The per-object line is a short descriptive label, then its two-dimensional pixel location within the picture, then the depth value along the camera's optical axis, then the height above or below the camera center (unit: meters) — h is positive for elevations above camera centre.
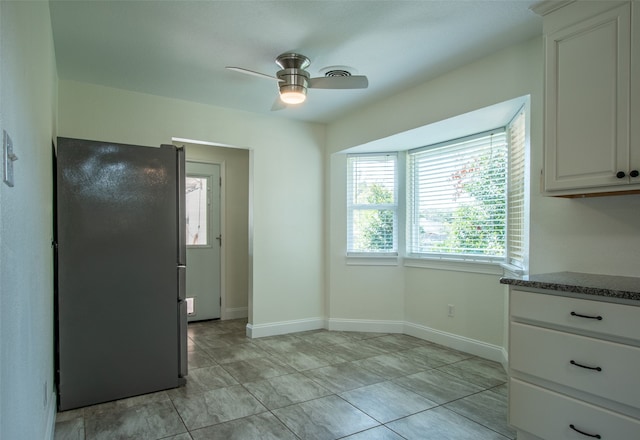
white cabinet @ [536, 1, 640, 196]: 1.80 +0.62
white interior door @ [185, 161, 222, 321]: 4.85 -0.29
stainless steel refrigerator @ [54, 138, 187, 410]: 2.50 -0.38
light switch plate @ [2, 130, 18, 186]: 0.95 +0.16
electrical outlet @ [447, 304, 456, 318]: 3.71 -0.90
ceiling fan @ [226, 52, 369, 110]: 2.65 +0.98
